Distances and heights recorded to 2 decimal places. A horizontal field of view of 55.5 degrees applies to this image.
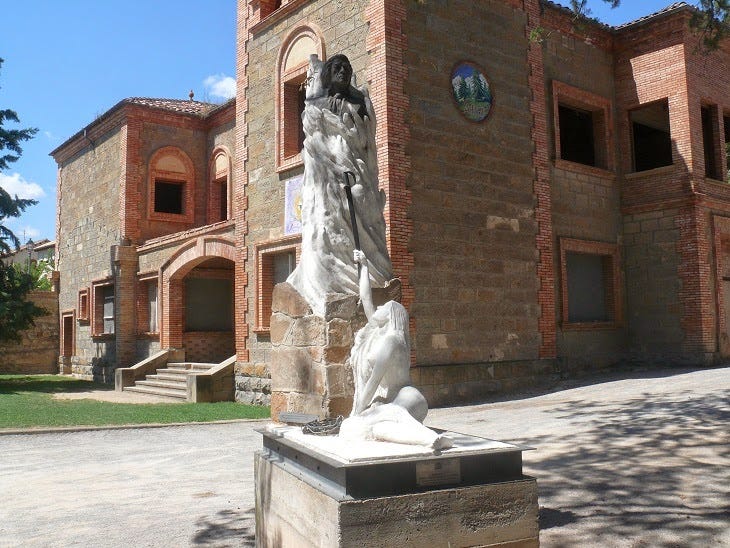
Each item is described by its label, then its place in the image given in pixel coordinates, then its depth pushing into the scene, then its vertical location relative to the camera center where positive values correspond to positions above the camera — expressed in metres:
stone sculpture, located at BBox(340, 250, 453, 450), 3.66 -0.27
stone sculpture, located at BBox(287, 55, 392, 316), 6.30 +1.43
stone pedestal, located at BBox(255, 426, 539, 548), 3.16 -0.76
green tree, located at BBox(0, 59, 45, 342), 18.91 +1.82
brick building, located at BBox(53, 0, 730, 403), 12.17 +2.79
